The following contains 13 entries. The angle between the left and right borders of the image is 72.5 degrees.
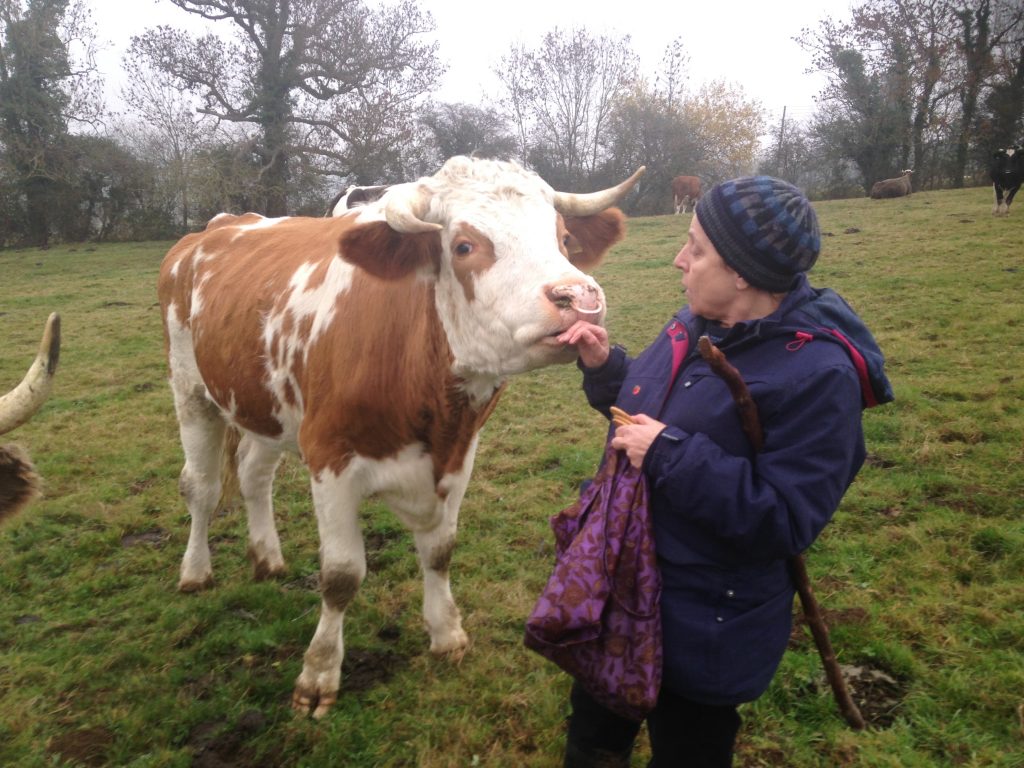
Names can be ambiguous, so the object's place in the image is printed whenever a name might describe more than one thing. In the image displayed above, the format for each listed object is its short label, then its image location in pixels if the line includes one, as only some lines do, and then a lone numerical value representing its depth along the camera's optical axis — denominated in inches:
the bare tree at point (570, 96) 1198.9
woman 63.0
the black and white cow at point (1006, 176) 584.1
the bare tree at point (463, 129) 984.3
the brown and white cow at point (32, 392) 89.3
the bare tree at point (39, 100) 1006.4
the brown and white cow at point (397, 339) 95.6
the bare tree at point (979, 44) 947.3
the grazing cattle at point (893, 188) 845.2
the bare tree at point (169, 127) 901.8
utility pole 1129.6
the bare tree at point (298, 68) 895.1
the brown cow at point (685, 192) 1036.5
